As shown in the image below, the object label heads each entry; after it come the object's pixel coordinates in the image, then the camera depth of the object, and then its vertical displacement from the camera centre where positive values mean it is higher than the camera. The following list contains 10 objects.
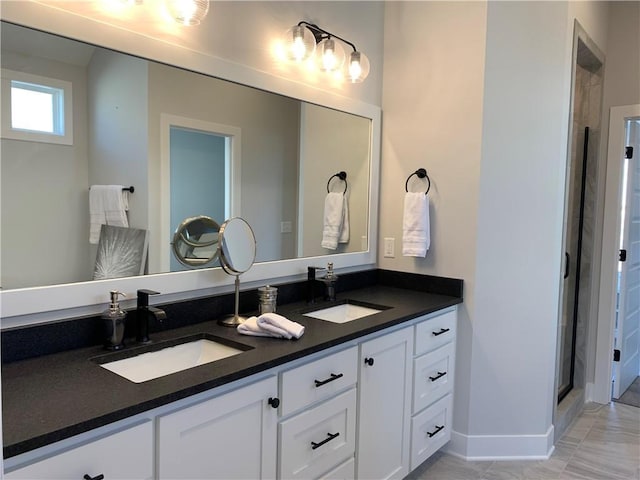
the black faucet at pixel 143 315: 1.62 -0.39
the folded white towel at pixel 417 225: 2.58 -0.10
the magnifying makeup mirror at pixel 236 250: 1.91 -0.19
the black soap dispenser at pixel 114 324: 1.53 -0.40
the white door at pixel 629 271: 3.23 -0.42
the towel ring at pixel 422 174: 2.65 +0.18
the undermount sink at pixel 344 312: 2.29 -0.53
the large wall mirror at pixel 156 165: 1.44 +0.14
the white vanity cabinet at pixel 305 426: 1.13 -0.69
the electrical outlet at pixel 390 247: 2.82 -0.24
